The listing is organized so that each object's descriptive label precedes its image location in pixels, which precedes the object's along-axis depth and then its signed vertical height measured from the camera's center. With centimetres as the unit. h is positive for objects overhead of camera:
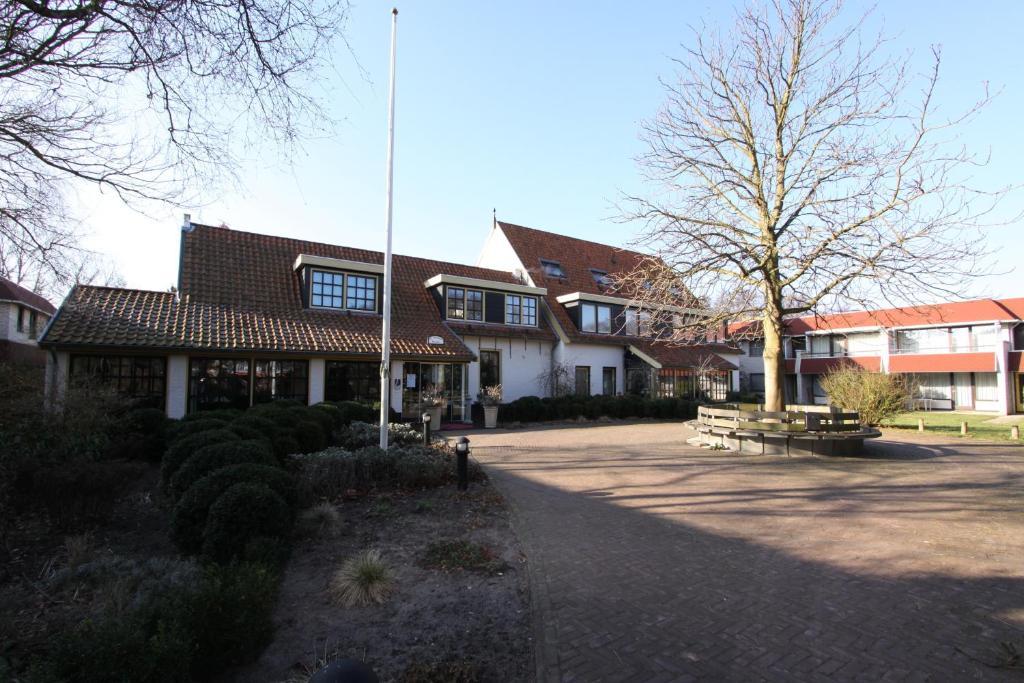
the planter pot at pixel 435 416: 1761 -128
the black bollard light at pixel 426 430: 1166 -116
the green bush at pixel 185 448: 700 -96
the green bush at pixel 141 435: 978 -116
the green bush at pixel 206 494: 517 -120
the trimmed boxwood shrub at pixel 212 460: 615 -99
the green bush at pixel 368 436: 1151 -130
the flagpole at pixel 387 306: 1020 +141
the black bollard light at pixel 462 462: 821 -129
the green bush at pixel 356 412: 1432 -98
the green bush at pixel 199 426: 861 -82
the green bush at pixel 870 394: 1691 -43
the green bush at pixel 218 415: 1047 -79
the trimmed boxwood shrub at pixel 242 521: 487 -135
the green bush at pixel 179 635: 294 -156
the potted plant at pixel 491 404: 1861 -92
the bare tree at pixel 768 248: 1117 +290
